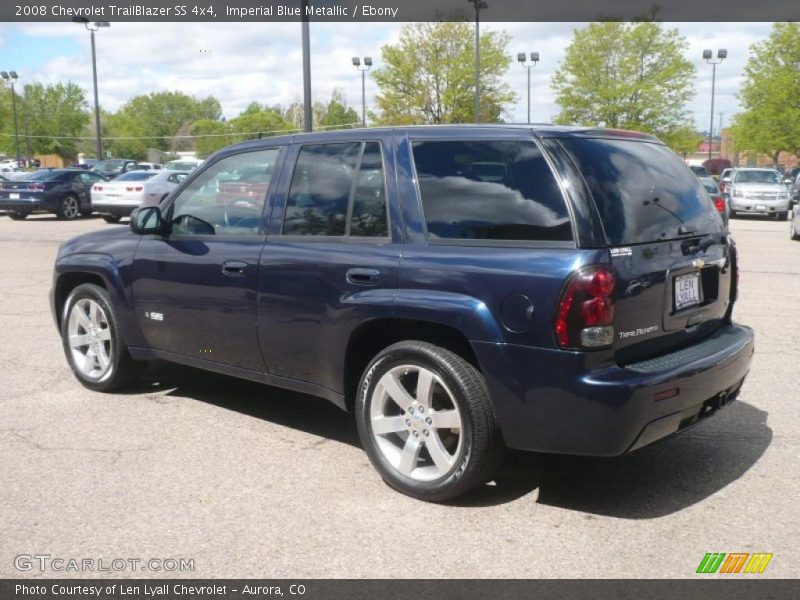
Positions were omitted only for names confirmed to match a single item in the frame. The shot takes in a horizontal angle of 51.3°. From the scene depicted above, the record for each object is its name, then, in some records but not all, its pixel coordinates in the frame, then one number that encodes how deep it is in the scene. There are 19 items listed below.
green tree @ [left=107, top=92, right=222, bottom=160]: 126.94
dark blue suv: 3.67
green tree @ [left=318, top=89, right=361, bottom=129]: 90.50
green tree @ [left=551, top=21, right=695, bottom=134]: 44.03
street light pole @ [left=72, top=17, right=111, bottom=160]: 37.40
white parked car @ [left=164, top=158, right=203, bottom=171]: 29.39
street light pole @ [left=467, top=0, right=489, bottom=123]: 33.00
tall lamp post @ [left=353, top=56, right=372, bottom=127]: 38.03
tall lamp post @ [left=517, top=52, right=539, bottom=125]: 45.03
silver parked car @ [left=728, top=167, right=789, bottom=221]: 26.50
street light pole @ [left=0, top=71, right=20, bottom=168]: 71.06
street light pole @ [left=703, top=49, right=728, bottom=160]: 49.11
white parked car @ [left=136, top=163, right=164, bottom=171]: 41.91
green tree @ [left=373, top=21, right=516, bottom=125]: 40.38
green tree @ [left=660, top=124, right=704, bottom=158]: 45.00
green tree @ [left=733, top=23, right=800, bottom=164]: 43.78
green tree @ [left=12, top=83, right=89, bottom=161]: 96.94
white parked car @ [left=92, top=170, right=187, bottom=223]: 22.48
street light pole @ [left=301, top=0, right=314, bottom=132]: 17.79
